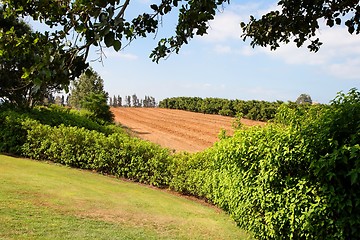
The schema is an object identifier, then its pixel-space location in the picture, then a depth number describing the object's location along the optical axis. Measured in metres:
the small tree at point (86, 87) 26.62
